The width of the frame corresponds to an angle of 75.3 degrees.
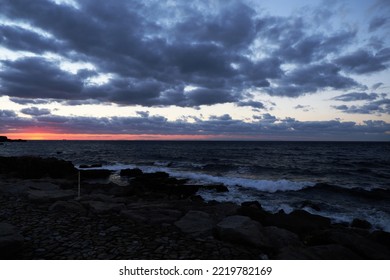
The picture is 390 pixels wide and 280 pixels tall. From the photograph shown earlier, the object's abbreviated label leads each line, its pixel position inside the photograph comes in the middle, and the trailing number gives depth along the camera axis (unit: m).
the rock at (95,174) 27.78
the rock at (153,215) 8.02
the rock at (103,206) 9.10
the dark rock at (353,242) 6.44
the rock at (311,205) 16.01
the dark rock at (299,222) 9.43
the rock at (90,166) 36.58
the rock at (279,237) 6.49
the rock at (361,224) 12.26
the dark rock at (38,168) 23.77
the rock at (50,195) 10.27
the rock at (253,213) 9.45
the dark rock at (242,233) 6.30
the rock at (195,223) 7.23
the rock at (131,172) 29.33
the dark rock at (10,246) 5.16
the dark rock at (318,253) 5.61
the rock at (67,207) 8.88
